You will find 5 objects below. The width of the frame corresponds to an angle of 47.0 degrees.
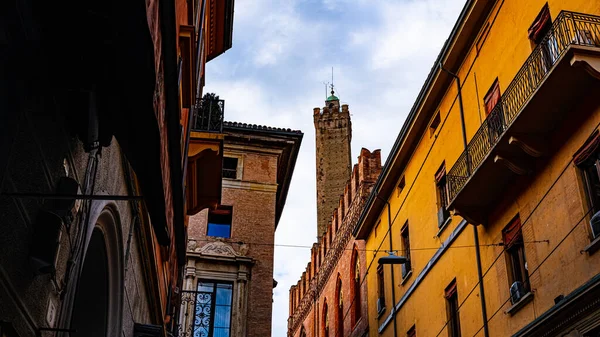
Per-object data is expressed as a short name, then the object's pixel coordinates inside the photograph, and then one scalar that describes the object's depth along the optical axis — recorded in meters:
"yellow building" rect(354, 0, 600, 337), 10.33
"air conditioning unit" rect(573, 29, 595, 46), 9.88
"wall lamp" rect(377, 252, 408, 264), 15.83
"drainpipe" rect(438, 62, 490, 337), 13.60
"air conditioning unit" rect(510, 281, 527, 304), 12.08
